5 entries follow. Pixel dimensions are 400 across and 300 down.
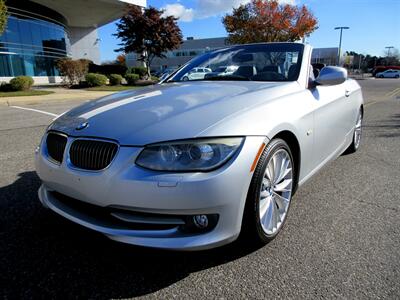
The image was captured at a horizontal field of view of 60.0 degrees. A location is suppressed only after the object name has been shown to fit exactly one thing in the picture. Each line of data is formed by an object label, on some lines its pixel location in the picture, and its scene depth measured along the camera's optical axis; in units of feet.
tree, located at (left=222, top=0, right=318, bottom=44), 130.00
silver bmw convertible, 6.73
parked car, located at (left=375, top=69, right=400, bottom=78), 193.81
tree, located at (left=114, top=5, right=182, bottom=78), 101.35
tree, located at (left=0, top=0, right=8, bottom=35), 55.49
